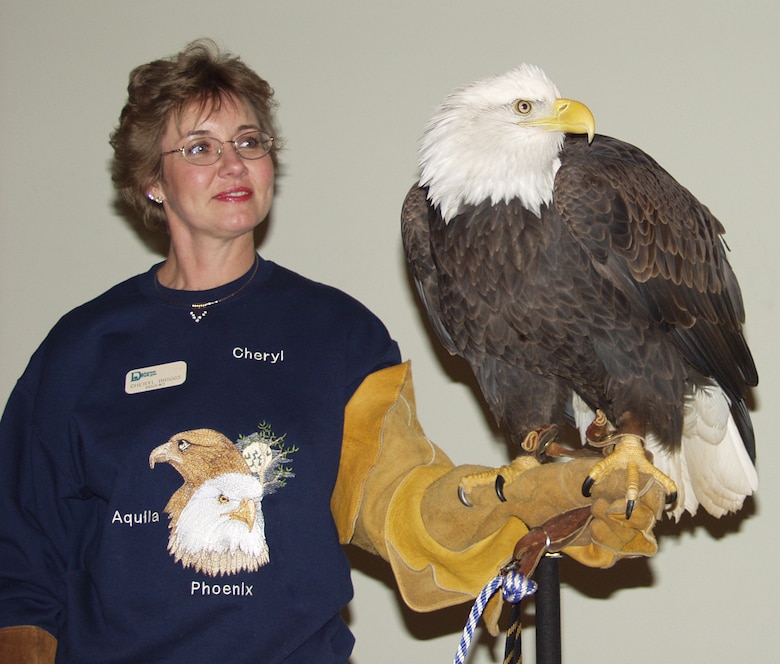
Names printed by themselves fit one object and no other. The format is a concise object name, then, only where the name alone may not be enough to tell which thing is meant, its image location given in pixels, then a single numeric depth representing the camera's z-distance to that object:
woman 2.05
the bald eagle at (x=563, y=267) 2.23
